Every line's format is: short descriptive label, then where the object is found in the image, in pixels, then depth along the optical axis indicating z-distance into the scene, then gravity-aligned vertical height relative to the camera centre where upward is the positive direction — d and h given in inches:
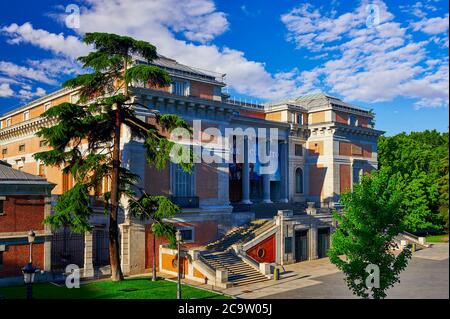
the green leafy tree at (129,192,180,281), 849.5 -53.0
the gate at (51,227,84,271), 1071.6 -163.7
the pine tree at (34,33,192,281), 796.6 +112.8
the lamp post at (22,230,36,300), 661.3 -140.0
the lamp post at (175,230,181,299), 774.5 -103.4
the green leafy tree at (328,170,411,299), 700.7 -86.6
